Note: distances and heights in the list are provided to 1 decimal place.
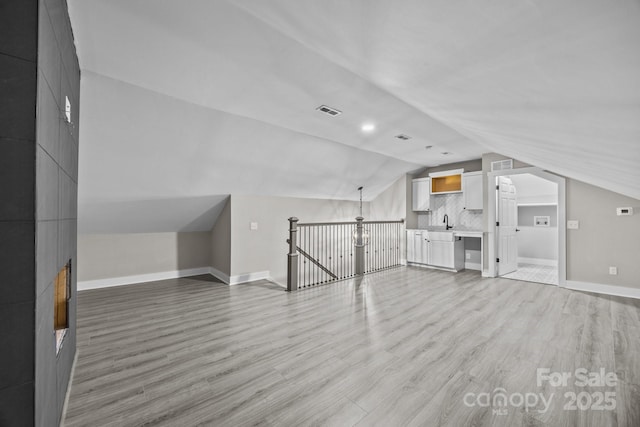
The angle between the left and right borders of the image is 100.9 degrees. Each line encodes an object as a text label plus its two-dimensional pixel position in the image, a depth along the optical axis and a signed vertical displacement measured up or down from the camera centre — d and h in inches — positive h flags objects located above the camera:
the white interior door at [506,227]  230.2 -10.7
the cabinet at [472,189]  242.0 +23.8
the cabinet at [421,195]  282.8 +21.7
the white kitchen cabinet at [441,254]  248.7 -37.6
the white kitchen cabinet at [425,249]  263.3 -34.2
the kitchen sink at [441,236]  247.4 -20.1
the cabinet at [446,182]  263.6 +34.3
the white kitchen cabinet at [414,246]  270.4 -32.8
